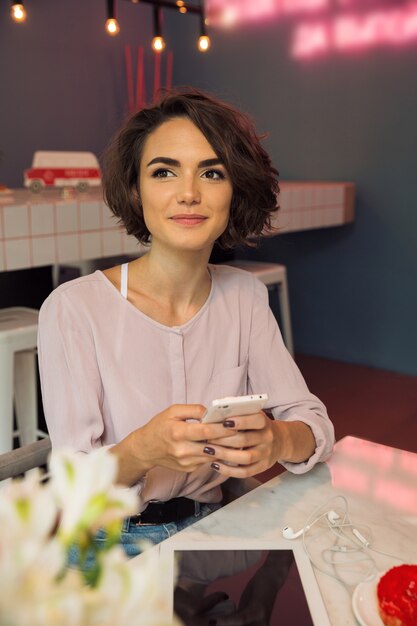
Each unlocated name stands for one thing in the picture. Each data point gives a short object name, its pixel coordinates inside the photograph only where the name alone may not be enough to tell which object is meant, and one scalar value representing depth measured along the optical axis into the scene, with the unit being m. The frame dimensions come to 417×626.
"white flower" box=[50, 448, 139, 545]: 0.34
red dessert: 0.72
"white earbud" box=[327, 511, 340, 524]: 1.00
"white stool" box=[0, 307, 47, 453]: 2.21
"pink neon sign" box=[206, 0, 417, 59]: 3.93
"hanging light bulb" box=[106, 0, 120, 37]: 3.17
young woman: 1.21
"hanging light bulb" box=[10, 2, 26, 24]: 2.87
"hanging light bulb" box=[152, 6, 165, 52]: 3.35
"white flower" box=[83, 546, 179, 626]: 0.32
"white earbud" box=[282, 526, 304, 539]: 0.95
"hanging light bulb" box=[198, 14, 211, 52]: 3.55
